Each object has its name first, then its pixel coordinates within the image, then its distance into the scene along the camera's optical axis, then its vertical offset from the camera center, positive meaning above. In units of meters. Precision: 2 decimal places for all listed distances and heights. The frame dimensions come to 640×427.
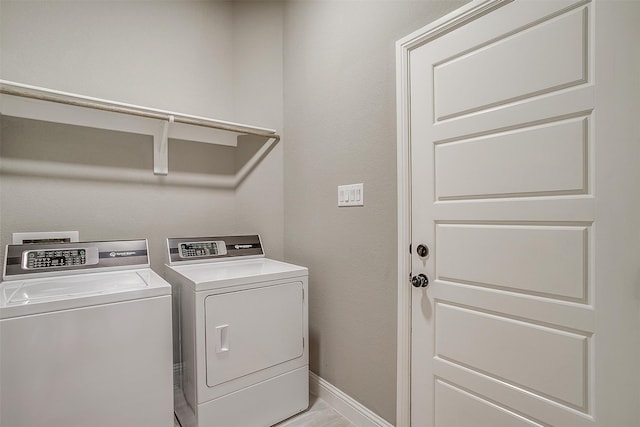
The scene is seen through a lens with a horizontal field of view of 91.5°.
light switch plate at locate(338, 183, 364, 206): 1.79 +0.09
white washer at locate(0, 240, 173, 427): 1.16 -0.55
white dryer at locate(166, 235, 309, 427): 1.54 -0.70
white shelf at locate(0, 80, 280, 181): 1.66 +0.58
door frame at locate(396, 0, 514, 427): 1.53 -0.10
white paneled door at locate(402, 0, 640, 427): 0.96 -0.03
